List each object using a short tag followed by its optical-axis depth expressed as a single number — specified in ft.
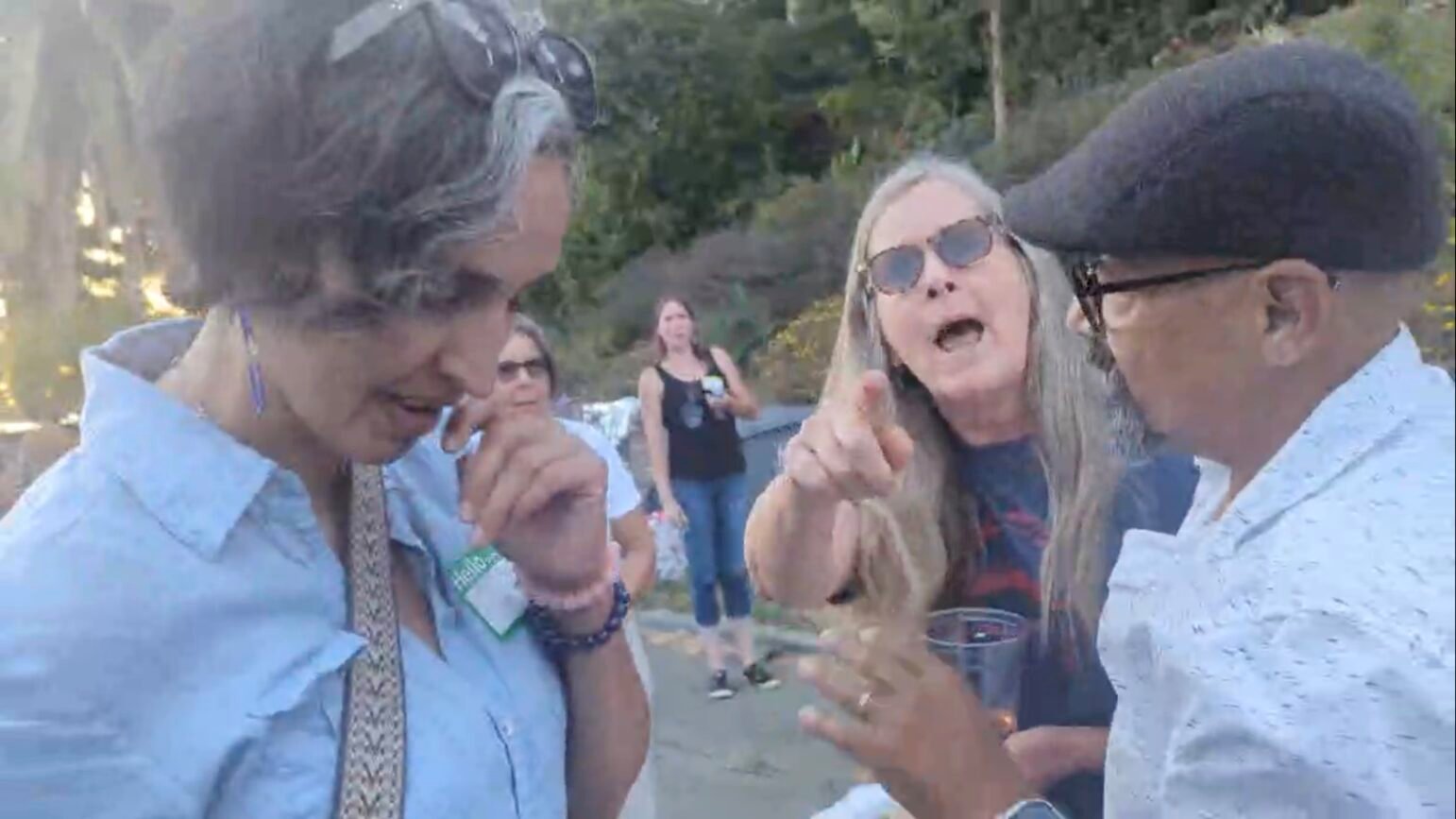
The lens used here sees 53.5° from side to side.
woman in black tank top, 16.89
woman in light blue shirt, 3.10
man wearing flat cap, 2.29
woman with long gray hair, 4.17
